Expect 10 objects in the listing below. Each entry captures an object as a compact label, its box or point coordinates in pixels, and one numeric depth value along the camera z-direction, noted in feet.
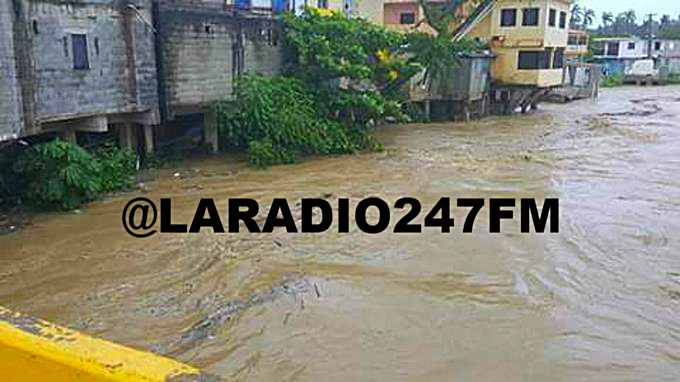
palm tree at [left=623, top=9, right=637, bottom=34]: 273.44
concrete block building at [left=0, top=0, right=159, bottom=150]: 33.40
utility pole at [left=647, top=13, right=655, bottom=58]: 196.85
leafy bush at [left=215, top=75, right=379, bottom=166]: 51.93
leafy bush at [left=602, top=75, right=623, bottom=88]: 173.72
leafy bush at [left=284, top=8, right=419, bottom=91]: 58.13
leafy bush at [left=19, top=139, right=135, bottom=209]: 36.37
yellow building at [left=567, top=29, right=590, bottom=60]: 148.25
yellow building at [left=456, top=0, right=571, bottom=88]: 94.94
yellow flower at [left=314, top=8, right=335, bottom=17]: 62.04
